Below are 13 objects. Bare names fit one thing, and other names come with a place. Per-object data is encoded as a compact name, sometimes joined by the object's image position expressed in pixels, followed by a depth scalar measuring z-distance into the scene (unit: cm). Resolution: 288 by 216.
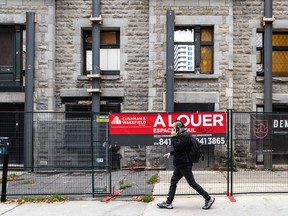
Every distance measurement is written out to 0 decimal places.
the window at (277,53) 1445
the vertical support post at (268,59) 1380
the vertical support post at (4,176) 853
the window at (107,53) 1452
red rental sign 896
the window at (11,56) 1419
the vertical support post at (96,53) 1394
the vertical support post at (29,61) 1364
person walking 777
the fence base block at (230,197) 853
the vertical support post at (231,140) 879
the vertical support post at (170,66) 1355
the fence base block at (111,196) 868
